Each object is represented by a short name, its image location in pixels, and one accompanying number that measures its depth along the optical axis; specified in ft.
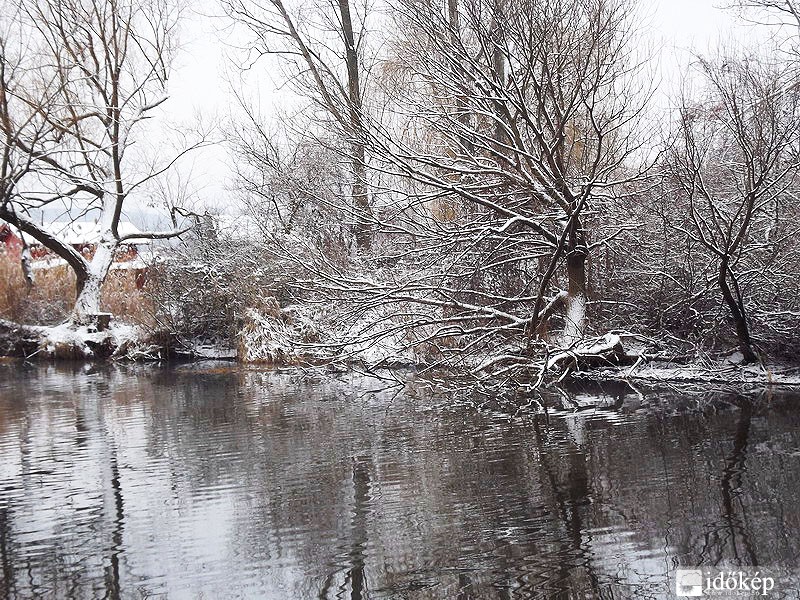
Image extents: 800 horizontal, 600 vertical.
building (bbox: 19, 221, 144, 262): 79.00
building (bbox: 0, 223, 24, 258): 92.57
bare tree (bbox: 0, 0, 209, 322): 74.33
